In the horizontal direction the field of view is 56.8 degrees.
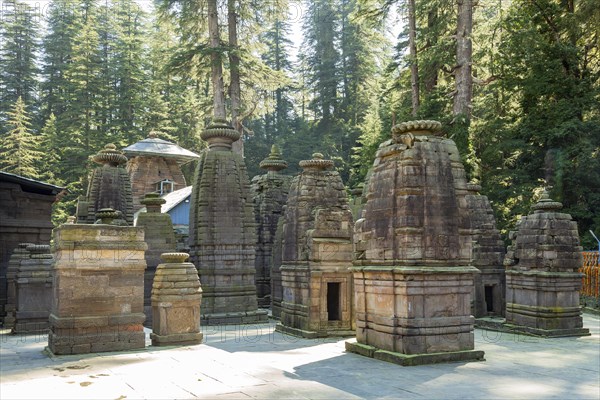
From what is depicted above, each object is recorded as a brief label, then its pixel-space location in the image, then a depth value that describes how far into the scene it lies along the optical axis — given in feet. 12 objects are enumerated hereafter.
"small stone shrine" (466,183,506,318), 57.98
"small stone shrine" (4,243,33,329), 53.14
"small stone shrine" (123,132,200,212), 136.05
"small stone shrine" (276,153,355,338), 47.50
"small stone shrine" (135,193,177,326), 59.26
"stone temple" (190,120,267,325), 59.06
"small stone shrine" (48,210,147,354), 33.09
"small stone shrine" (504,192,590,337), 47.39
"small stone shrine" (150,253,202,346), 36.63
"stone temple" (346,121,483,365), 33.09
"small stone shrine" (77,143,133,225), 72.18
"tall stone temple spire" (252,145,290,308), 76.43
